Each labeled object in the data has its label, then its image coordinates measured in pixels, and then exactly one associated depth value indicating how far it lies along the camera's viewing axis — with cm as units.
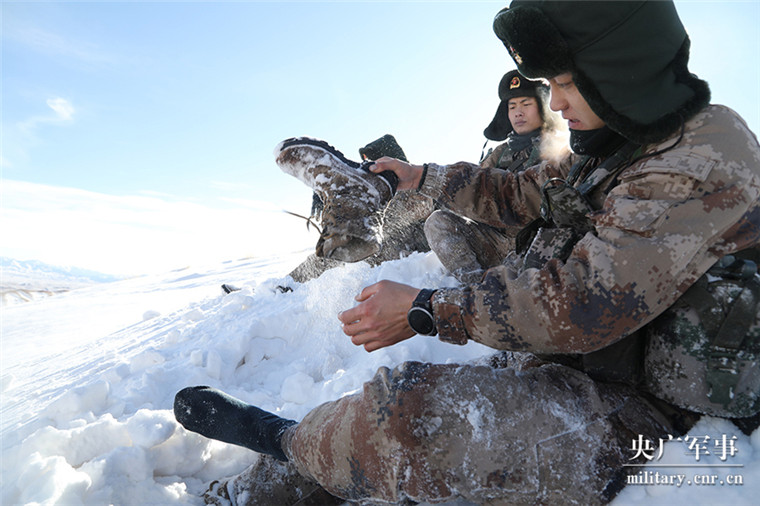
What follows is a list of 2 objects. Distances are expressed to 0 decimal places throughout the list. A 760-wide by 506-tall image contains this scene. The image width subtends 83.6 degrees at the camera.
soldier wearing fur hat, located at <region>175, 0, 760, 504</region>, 112
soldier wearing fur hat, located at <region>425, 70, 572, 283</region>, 358
